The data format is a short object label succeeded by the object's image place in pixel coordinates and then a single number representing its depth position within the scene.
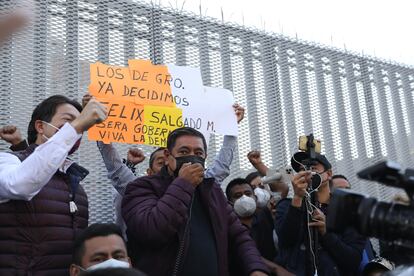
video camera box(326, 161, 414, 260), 1.01
